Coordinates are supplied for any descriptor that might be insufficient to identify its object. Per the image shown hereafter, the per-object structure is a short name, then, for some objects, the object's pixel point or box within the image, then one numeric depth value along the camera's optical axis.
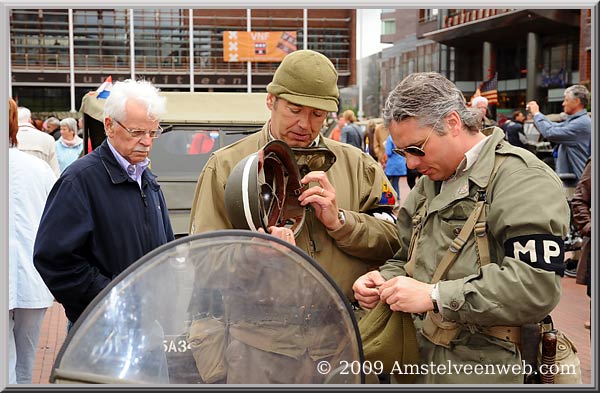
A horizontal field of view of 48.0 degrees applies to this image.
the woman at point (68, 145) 11.01
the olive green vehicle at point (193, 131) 7.33
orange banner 42.72
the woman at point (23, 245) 3.93
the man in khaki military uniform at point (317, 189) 2.59
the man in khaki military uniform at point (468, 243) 1.92
